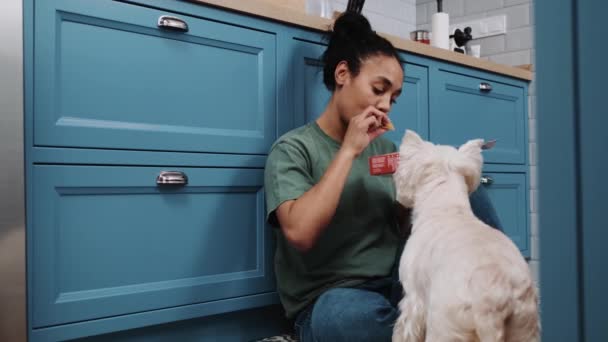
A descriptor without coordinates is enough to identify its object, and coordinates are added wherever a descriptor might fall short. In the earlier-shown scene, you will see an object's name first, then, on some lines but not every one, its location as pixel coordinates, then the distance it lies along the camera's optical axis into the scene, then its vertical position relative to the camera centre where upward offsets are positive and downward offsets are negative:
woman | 1.19 -0.08
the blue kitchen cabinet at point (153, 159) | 1.21 +0.04
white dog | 0.80 -0.14
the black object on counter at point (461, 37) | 2.74 +0.68
